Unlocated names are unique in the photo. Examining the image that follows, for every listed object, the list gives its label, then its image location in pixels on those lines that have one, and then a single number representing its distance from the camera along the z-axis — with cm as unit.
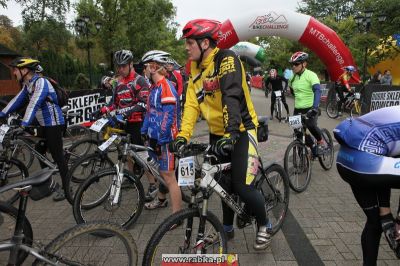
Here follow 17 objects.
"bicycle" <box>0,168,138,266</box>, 227
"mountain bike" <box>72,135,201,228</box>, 370
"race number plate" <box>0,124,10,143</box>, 465
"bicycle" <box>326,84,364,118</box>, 1315
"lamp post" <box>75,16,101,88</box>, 1873
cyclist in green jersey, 579
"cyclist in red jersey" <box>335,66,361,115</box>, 1291
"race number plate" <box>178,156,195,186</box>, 281
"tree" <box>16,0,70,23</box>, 2130
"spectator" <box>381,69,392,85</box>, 1703
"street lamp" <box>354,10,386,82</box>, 1628
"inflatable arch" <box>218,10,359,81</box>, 1268
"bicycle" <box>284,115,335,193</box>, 521
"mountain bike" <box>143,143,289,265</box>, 257
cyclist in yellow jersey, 279
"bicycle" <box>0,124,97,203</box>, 486
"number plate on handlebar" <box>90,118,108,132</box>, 455
